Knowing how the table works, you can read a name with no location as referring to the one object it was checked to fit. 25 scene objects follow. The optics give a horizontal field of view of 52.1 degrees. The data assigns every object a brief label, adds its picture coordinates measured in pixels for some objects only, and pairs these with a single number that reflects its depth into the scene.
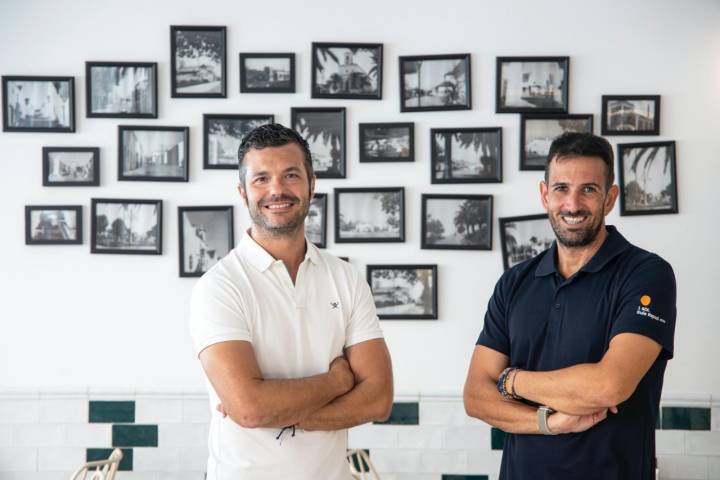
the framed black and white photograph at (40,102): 3.09
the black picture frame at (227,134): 3.08
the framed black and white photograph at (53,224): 3.10
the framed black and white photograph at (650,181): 3.03
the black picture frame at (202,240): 3.08
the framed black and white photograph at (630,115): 3.04
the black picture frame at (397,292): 3.07
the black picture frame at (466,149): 3.06
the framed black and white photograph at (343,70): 3.07
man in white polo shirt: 1.71
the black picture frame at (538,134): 3.05
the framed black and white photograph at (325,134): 3.07
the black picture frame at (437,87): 3.06
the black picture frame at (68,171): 3.09
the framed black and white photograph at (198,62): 3.08
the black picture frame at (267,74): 3.06
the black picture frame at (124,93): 3.09
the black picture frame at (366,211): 3.07
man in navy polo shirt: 1.84
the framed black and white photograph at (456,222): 3.07
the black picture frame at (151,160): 3.08
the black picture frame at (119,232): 3.09
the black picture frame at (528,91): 3.05
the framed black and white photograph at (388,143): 3.07
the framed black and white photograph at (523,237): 3.05
